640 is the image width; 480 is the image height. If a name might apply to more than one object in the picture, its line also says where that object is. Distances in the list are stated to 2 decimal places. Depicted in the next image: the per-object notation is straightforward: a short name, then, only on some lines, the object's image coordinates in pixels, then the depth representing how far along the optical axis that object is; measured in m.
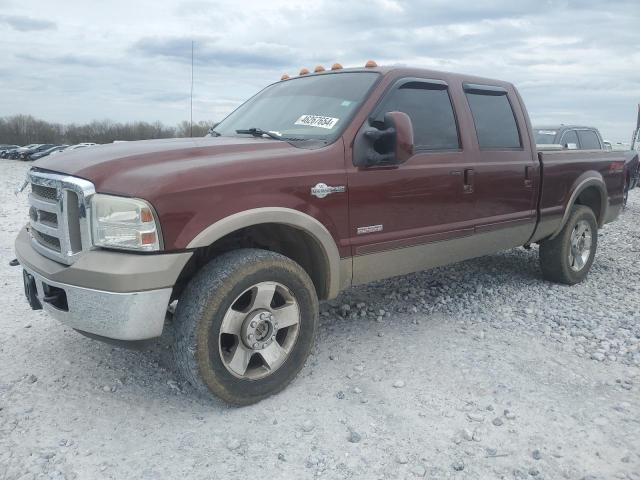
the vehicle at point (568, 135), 10.42
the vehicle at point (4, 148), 53.24
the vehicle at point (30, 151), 46.19
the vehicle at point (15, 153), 48.17
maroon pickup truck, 2.70
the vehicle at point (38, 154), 41.69
